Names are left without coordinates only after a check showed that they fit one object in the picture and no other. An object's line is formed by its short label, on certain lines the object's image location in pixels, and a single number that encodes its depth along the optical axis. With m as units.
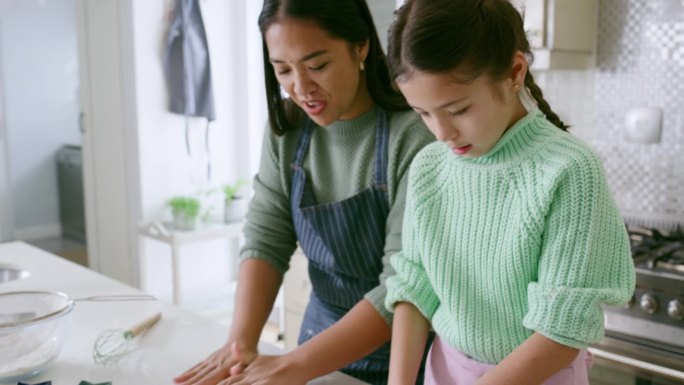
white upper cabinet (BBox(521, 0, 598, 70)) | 2.33
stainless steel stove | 1.91
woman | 1.18
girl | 0.89
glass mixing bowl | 1.19
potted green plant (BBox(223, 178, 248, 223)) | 3.89
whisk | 1.30
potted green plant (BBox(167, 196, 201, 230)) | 3.69
